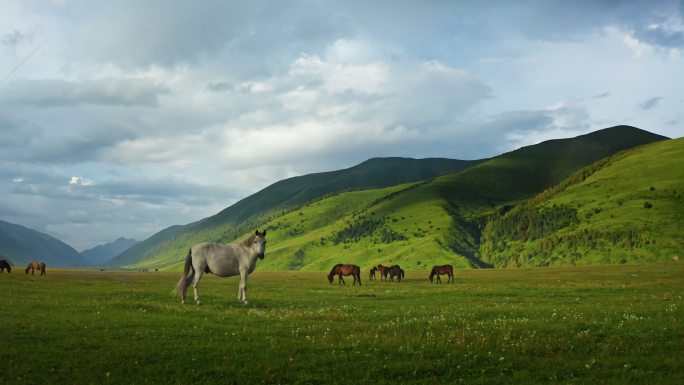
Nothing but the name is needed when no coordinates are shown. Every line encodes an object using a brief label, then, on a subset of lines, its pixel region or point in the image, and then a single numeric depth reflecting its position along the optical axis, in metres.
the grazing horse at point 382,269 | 75.74
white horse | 30.84
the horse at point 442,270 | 66.62
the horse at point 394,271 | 72.65
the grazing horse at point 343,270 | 63.80
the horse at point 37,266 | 73.38
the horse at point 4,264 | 75.94
